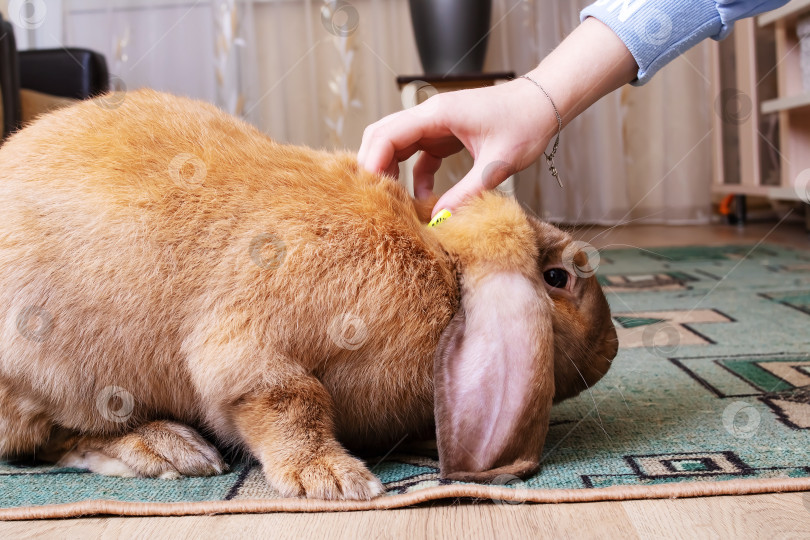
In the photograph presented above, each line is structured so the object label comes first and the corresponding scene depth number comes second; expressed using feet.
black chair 11.06
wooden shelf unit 11.43
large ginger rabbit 3.10
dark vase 11.57
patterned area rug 2.96
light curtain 13.80
